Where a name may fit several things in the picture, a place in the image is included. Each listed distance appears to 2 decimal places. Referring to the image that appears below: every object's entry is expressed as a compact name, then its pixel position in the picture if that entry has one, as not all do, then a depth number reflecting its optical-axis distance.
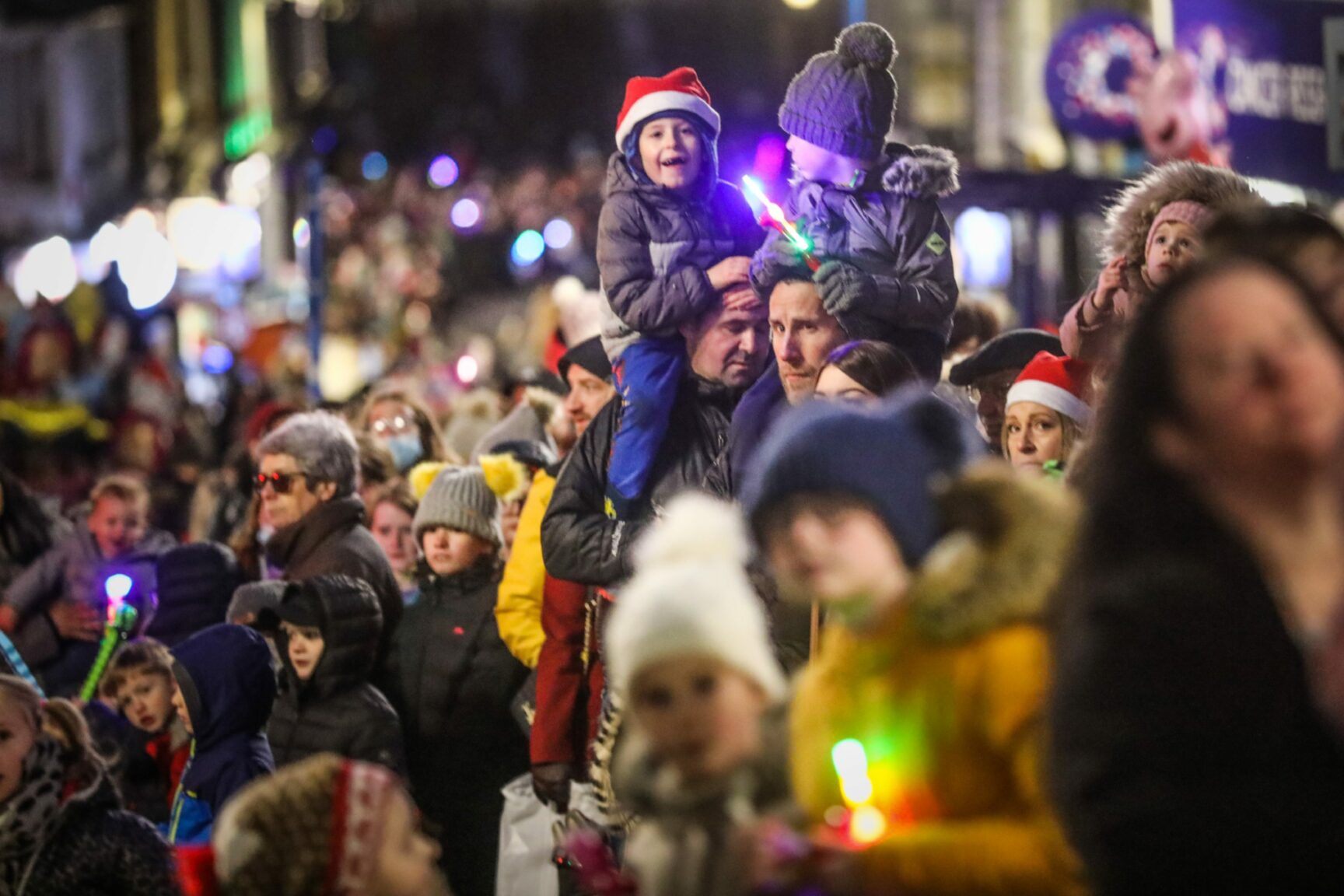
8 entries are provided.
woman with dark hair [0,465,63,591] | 20.23
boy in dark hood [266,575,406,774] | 13.56
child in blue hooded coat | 12.46
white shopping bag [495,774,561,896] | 13.44
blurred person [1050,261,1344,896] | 5.15
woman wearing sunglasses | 14.95
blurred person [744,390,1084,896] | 5.77
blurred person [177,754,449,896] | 7.22
